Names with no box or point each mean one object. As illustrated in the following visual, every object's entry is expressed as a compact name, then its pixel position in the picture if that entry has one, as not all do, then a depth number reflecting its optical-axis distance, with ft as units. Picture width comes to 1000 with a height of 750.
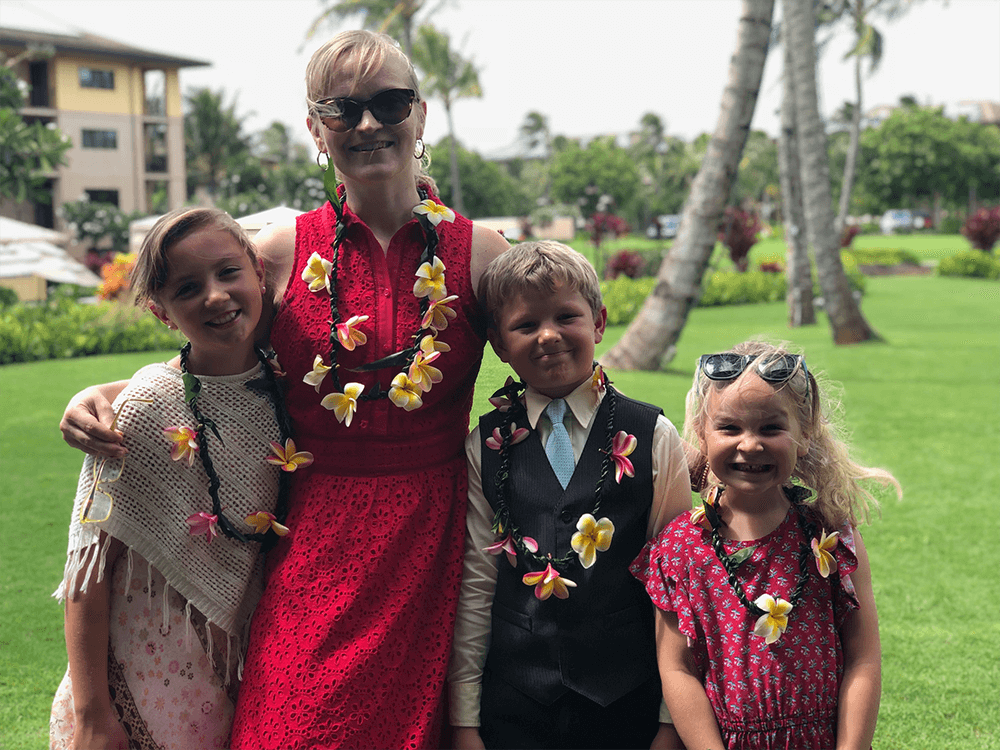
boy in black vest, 7.11
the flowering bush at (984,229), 99.91
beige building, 112.98
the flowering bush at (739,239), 77.61
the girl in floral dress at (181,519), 7.18
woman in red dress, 7.09
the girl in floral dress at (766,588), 6.68
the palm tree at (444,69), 119.85
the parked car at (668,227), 184.73
